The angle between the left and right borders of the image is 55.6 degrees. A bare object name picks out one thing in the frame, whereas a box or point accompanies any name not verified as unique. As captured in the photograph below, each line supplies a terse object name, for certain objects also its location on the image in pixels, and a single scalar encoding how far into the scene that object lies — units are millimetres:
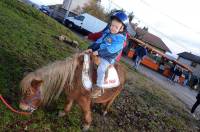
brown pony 2752
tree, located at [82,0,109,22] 34123
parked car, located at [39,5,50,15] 22795
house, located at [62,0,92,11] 27402
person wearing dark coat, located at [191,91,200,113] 8139
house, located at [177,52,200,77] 36858
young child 3158
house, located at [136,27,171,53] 35764
